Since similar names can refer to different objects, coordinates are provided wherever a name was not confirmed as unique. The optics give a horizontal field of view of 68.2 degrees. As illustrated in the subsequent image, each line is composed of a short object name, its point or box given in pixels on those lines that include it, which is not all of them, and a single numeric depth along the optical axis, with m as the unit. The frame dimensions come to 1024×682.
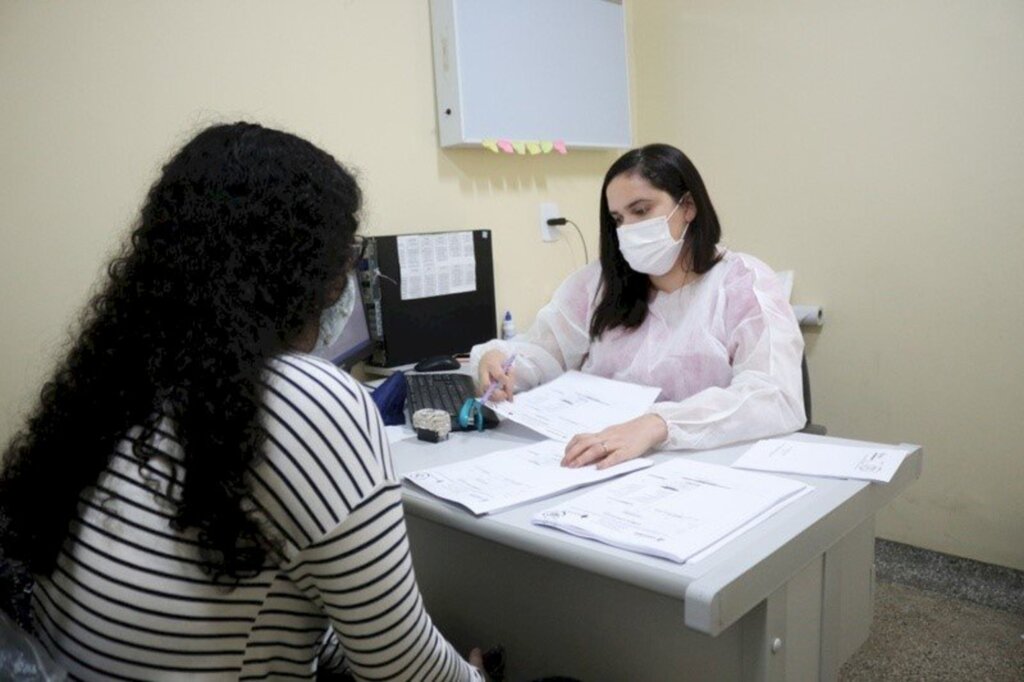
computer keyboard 1.46
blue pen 1.48
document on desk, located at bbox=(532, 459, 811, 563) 0.86
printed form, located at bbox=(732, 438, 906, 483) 1.08
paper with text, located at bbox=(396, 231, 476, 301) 2.01
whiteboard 2.11
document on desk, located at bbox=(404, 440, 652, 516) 1.03
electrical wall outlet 2.53
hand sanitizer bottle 2.27
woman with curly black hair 0.69
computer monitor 1.75
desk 0.83
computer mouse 1.88
